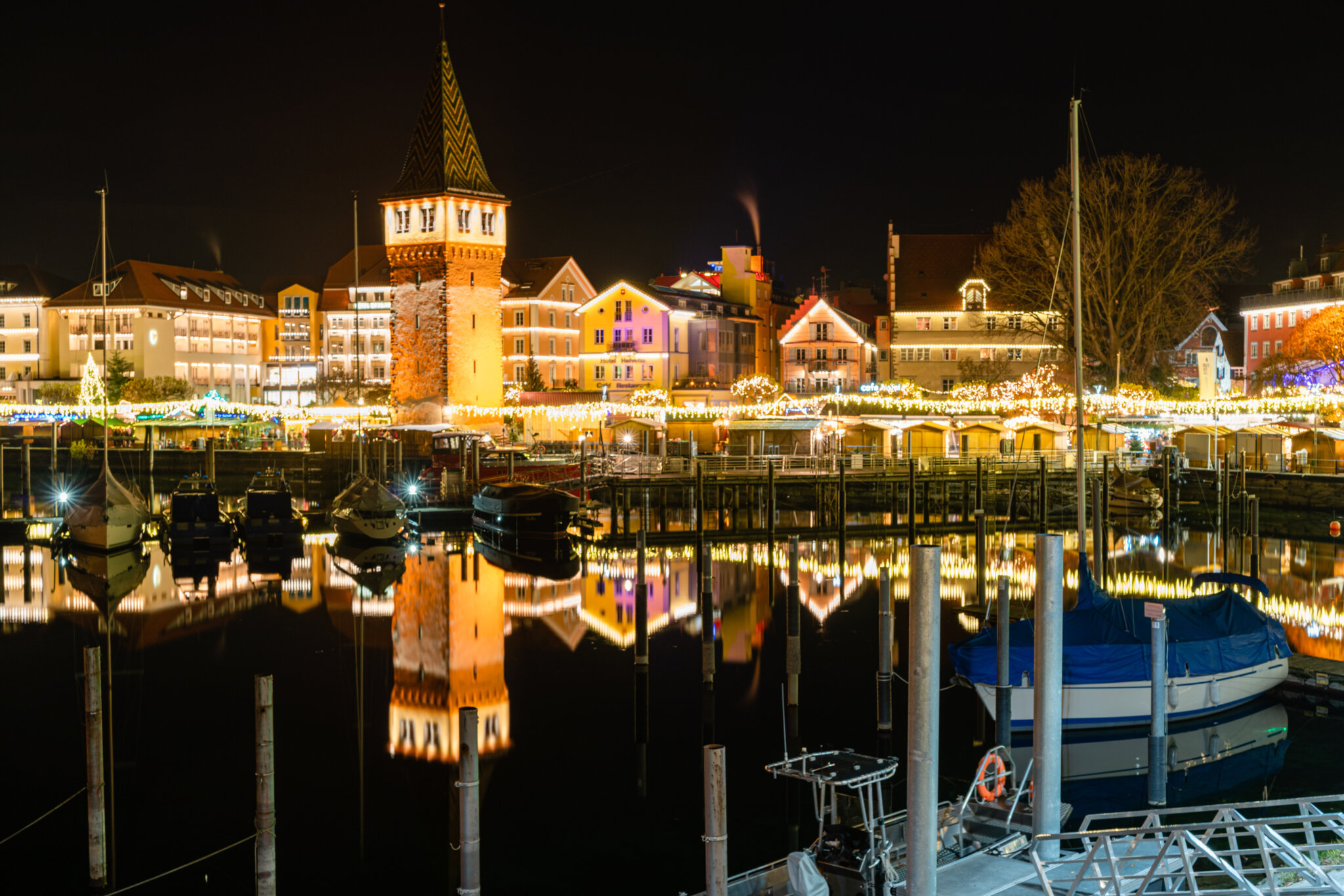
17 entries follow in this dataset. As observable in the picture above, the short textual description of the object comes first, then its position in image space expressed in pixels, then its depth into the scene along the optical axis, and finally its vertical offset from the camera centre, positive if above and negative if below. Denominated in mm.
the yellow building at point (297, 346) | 106562 +8931
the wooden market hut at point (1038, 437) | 55344 +133
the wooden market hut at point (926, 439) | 56188 +77
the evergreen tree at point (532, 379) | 81312 +4415
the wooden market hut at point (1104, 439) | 57312 -17
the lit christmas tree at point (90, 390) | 79062 +3789
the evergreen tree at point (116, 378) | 91125 +5348
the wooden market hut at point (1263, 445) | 53656 -368
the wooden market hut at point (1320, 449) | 50531 -541
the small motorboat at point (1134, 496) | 51031 -2458
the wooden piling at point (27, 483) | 50094 -1590
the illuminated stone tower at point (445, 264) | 65000 +10007
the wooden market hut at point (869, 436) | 55828 +214
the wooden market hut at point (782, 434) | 55219 +369
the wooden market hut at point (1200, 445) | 57031 -309
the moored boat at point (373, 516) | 43656 -2640
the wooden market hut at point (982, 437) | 55875 +150
